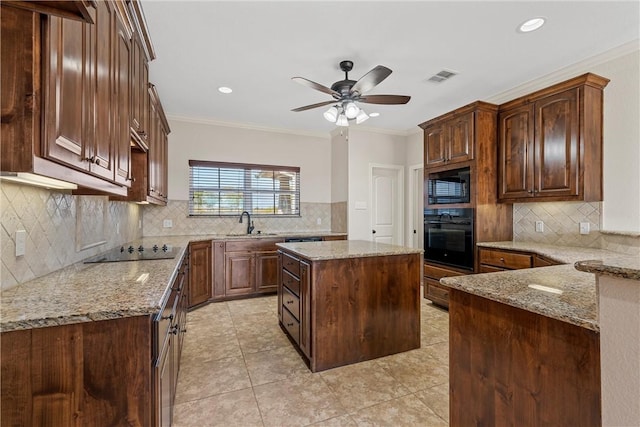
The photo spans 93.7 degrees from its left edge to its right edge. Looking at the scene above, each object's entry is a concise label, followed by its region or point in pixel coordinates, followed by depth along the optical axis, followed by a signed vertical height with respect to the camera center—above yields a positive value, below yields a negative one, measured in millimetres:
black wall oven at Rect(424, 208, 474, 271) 3395 -293
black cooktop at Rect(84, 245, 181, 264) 2172 -325
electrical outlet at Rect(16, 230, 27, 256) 1401 -133
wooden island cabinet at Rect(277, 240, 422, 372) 2324 -732
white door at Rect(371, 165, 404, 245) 5223 +159
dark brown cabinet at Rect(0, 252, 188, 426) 978 -556
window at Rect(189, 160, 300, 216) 4641 +399
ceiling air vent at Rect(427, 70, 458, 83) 3123 +1464
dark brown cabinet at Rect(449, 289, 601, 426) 937 -566
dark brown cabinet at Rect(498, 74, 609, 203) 2705 +678
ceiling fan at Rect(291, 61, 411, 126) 2547 +1066
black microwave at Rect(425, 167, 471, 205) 3455 +322
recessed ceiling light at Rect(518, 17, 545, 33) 2266 +1454
